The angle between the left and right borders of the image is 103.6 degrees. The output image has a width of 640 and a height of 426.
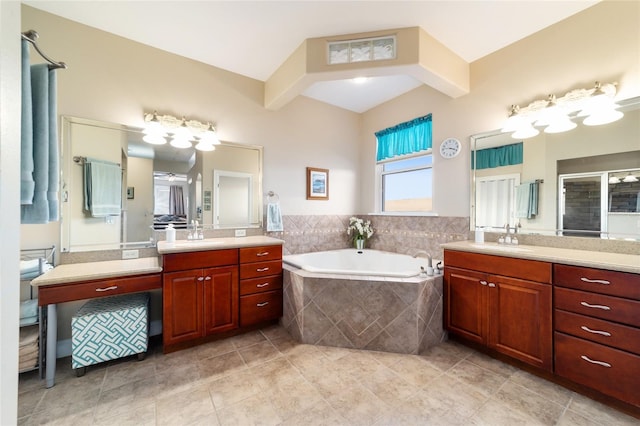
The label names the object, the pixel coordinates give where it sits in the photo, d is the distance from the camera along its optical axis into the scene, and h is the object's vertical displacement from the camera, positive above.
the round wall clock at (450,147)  2.82 +0.73
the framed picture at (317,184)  3.46 +0.38
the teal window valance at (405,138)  3.12 +0.97
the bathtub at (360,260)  3.03 -0.64
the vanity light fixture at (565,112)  1.89 +0.82
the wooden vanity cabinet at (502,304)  1.78 -0.73
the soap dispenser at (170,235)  2.47 -0.25
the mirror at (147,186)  2.17 +0.24
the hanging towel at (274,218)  3.06 -0.09
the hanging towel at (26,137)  1.01 +0.29
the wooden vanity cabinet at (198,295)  2.10 -0.75
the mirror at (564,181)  1.87 +0.27
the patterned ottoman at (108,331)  1.82 -0.92
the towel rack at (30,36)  1.01 +0.71
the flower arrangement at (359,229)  3.68 -0.28
